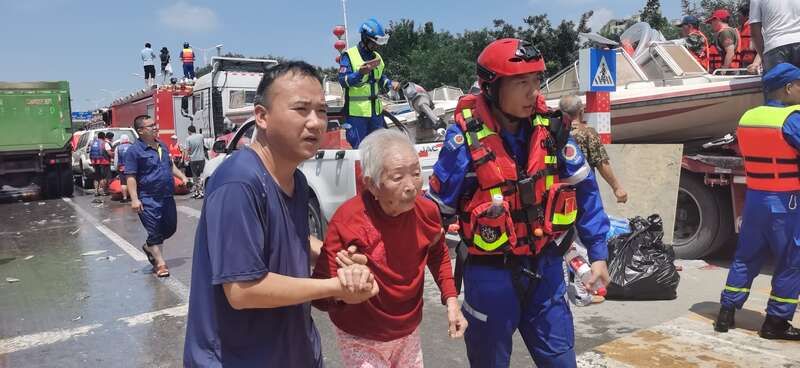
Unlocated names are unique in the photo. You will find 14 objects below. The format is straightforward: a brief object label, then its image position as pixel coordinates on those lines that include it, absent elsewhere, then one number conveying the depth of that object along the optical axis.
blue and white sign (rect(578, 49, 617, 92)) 5.88
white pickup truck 6.35
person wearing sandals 6.59
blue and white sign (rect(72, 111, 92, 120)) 57.47
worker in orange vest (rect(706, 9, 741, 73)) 8.13
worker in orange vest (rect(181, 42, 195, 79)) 21.72
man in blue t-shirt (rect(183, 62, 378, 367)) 1.65
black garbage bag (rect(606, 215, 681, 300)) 5.04
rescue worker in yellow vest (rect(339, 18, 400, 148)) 6.30
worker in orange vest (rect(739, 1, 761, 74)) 8.02
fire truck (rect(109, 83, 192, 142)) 19.12
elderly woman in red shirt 2.24
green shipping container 14.95
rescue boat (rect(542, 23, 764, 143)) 6.99
